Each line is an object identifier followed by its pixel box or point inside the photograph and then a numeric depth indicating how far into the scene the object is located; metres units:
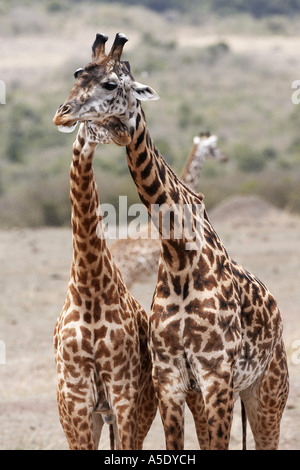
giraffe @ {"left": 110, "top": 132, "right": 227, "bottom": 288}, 20.36
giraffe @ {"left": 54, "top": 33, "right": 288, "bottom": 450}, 9.35
